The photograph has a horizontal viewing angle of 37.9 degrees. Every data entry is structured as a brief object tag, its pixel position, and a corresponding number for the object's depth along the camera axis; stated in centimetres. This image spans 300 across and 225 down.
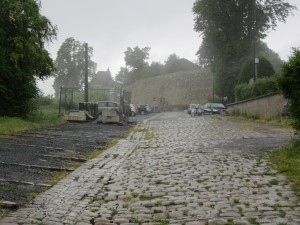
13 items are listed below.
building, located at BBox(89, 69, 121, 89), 10796
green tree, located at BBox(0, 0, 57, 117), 2112
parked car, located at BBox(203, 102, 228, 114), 4701
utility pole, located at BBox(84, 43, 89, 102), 4066
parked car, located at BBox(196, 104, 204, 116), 4842
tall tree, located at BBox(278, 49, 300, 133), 1095
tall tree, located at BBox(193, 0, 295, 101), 5025
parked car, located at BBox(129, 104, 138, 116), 5036
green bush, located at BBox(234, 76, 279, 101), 2987
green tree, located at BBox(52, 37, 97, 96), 9269
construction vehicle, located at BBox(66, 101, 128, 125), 2766
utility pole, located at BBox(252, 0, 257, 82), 4908
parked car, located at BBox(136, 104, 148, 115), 5934
